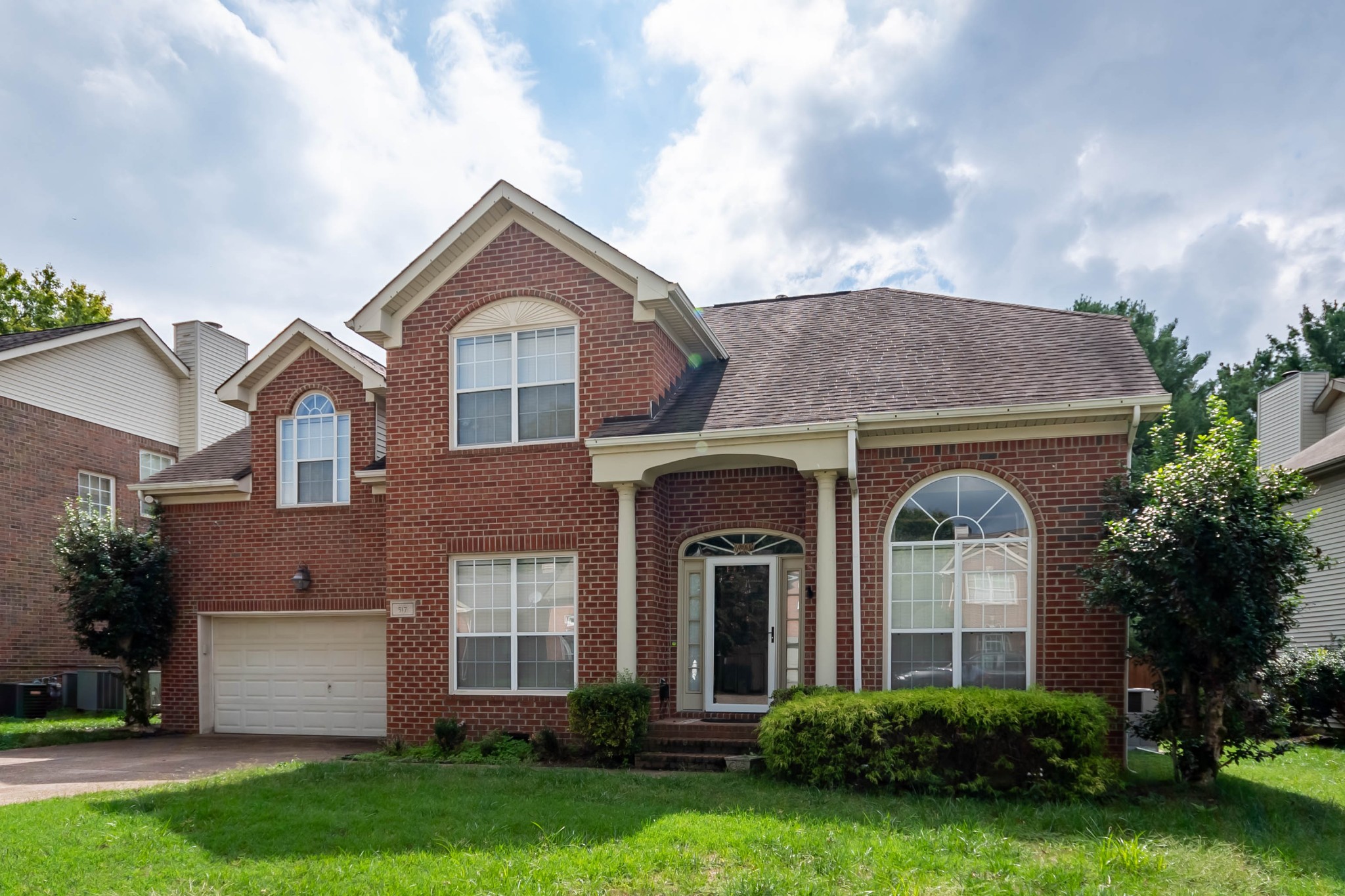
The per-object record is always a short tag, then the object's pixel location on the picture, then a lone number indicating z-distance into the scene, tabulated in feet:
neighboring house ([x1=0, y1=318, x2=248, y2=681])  60.49
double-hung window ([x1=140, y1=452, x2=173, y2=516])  72.02
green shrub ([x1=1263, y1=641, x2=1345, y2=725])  46.01
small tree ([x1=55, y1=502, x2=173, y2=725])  50.62
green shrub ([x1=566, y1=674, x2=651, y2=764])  37.11
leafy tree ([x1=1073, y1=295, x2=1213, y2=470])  109.40
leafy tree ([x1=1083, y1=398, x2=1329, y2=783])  29.89
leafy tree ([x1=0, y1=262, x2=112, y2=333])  91.97
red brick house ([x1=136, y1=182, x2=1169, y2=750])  36.70
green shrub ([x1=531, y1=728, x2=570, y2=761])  39.06
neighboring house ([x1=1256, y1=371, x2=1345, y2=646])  55.72
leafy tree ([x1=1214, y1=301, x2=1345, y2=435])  115.96
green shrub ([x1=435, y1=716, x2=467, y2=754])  40.37
